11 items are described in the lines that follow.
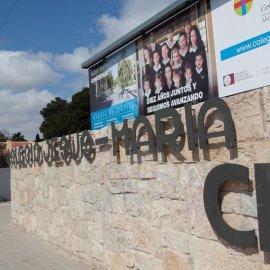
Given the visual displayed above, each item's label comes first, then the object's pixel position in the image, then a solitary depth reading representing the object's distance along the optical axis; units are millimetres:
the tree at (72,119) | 33188
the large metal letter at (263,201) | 3057
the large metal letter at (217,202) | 3281
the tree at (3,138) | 39312
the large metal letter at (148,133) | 4527
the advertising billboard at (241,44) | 3969
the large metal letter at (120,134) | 5070
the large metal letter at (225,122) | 3432
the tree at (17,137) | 60547
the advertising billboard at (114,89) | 6473
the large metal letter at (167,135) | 4082
